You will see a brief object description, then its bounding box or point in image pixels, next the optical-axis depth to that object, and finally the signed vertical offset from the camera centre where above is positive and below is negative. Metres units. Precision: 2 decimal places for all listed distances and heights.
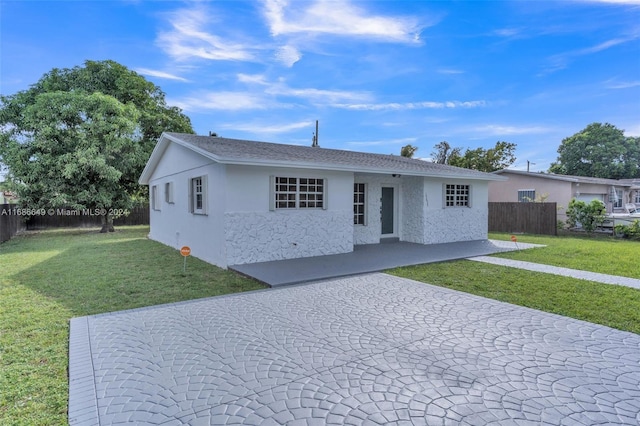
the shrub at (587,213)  16.33 -0.56
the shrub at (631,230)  14.91 -1.28
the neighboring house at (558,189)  21.12 +0.88
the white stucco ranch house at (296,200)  8.67 +0.12
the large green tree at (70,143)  17.25 +3.31
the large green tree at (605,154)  37.28 +5.43
